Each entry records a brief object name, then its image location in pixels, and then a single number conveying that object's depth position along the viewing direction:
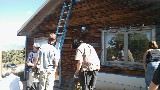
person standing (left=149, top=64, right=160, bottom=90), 1.53
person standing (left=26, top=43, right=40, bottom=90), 3.79
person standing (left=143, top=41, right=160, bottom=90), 3.22
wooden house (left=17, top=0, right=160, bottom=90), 4.10
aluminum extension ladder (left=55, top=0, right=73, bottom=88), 5.35
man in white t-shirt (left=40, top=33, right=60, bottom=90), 3.00
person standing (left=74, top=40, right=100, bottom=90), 2.92
